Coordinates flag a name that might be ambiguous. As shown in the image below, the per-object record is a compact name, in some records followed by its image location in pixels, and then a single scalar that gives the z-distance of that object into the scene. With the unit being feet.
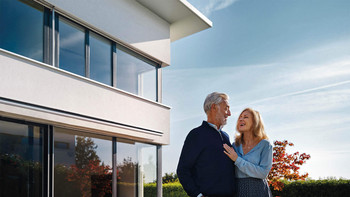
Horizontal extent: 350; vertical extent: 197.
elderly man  11.41
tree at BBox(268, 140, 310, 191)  37.58
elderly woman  11.37
